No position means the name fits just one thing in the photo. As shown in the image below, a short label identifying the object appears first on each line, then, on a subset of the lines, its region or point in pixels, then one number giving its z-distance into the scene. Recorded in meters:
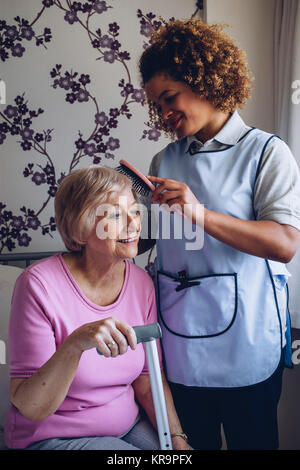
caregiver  0.96
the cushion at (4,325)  1.15
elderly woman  0.85
